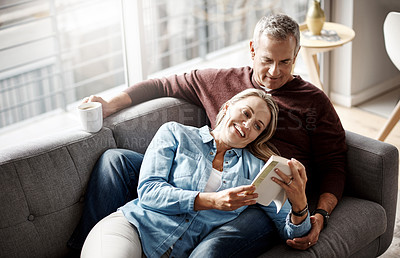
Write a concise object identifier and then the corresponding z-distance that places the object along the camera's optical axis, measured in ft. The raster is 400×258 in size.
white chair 10.32
